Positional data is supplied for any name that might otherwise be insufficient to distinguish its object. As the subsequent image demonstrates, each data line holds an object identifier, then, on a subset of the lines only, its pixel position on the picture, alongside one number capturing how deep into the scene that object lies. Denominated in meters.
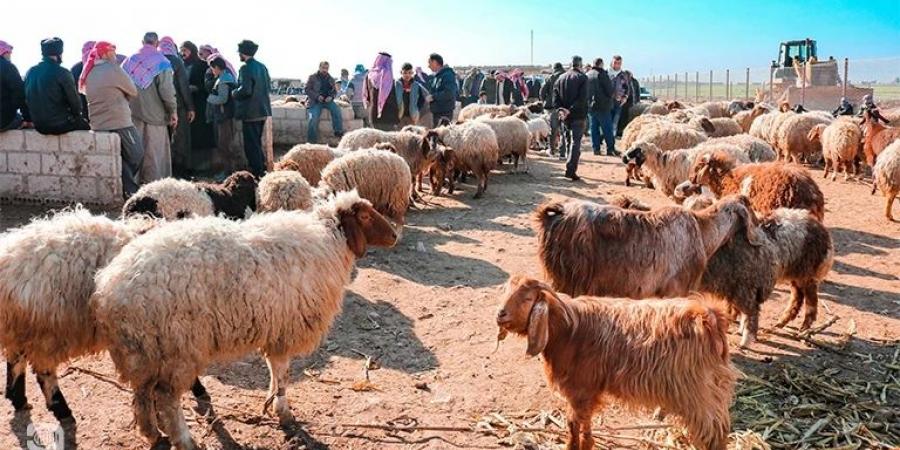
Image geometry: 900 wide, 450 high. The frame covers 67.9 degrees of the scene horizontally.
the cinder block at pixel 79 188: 9.02
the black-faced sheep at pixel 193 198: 6.23
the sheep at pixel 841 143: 12.52
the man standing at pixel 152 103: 9.70
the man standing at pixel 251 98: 10.49
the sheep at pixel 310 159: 9.31
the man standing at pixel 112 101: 8.51
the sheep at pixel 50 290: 3.77
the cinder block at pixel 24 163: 9.11
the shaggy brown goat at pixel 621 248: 4.93
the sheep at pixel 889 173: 9.34
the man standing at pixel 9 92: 8.78
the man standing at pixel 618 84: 17.88
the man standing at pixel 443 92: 14.15
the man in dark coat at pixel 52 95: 8.37
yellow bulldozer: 26.45
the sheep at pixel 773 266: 5.30
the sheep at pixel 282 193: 6.98
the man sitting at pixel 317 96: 13.56
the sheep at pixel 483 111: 17.06
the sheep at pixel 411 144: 10.91
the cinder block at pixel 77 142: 8.88
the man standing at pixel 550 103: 17.66
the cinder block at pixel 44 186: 9.10
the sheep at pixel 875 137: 12.14
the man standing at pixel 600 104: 14.82
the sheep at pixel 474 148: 11.52
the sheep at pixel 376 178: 8.52
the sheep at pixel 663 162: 9.97
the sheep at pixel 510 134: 13.49
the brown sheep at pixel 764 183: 7.25
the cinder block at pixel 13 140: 9.05
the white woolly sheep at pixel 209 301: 3.58
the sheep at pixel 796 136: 14.30
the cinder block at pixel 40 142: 9.00
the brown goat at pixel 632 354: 3.54
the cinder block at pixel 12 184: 9.21
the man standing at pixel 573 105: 12.93
